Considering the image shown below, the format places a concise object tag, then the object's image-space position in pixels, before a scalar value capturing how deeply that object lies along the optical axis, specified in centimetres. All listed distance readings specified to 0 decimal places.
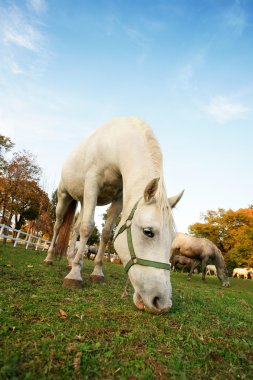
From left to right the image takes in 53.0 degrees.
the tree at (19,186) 2378
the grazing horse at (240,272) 4219
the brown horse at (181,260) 2192
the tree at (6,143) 2794
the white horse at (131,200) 255
